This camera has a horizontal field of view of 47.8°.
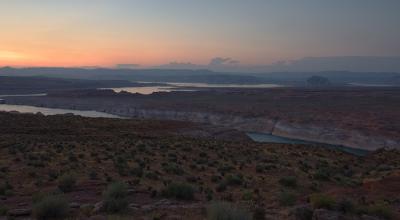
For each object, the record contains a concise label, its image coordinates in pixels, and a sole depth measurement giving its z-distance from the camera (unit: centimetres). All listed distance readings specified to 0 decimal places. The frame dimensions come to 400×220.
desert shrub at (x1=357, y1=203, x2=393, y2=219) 1204
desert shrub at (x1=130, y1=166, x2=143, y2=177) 1891
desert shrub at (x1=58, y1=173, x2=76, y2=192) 1538
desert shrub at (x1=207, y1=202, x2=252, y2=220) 899
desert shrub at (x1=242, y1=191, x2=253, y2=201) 1457
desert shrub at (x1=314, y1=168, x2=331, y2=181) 2048
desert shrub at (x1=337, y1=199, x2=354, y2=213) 1188
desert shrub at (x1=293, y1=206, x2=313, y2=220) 1077
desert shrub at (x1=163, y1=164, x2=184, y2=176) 2012
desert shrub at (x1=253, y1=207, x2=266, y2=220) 1092
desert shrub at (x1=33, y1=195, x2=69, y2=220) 1073
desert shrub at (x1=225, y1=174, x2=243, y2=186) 1772
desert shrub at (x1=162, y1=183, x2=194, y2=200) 1420
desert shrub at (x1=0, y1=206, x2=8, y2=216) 1147
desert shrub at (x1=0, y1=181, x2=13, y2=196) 1484
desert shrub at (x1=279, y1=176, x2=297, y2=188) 1839
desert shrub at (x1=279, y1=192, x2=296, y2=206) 1321
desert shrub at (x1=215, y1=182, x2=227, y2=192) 1645
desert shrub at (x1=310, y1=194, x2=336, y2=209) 1207
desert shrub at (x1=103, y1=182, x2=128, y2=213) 1162
